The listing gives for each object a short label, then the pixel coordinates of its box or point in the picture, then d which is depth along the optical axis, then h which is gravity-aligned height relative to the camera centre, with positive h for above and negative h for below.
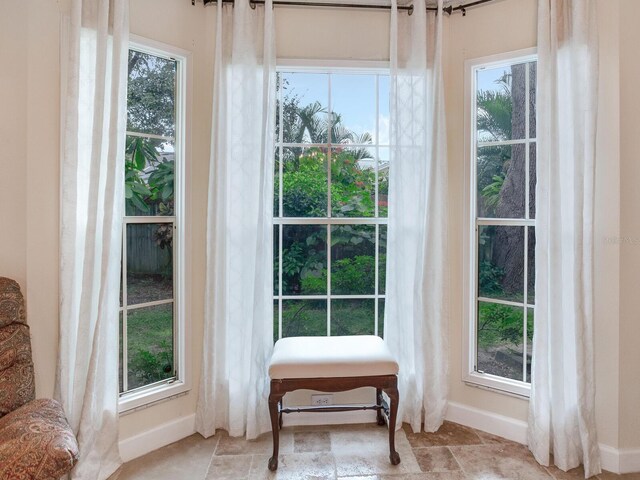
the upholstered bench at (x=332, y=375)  1.99 -0.67
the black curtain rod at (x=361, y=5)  2.31 +1.50
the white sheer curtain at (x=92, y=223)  1.83 +0.10
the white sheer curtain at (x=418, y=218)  2.34 +0.18
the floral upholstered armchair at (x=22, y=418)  1.14 -0.61
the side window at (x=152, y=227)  2.18 +0.11
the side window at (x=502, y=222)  2.32 +0.17
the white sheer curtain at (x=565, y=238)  1.98 +0.06
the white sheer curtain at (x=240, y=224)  2.27 +0.13
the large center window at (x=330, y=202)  2.50 +0.30
